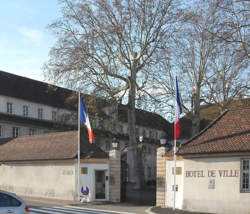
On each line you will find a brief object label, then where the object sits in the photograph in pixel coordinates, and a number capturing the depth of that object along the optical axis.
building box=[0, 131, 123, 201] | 27.91
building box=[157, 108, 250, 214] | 20.11
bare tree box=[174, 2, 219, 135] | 36.59
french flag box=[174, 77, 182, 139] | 23.03
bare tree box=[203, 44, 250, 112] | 37.50
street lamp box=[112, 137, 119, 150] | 28.58
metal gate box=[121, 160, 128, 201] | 28.70
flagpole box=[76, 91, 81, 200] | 27.22
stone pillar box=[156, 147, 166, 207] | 24.32
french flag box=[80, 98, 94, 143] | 27.48
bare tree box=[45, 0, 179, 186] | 34.50
